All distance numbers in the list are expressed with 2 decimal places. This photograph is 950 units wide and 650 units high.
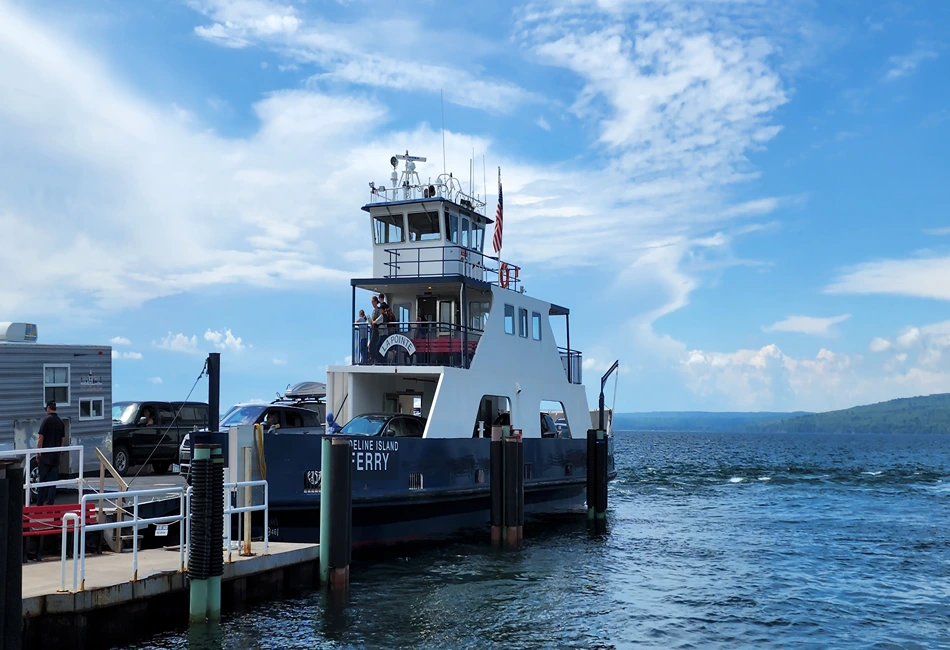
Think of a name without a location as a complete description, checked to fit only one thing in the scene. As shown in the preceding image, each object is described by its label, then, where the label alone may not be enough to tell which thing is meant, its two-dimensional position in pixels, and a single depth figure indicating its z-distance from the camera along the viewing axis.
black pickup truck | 19.03
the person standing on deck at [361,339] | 18.70
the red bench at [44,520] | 10.68
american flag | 21.62
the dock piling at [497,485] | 18.22
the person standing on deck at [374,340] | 18.64
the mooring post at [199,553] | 10.43
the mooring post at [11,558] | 7.75
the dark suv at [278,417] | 18.17
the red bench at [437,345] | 18.59
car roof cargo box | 25.67
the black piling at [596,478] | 22.20
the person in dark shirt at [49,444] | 12.70
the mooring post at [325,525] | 12.84
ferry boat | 15.43
